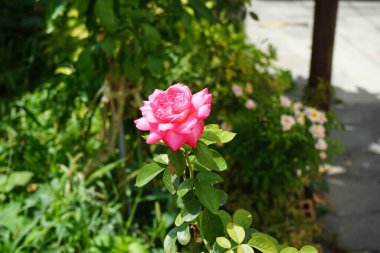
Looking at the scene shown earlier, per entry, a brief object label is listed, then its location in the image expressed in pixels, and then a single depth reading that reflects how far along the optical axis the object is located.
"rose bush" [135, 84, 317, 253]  1.18
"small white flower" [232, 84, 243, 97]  3.03
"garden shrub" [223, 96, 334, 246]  2.80
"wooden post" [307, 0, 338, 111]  2.96
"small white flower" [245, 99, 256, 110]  2.95
